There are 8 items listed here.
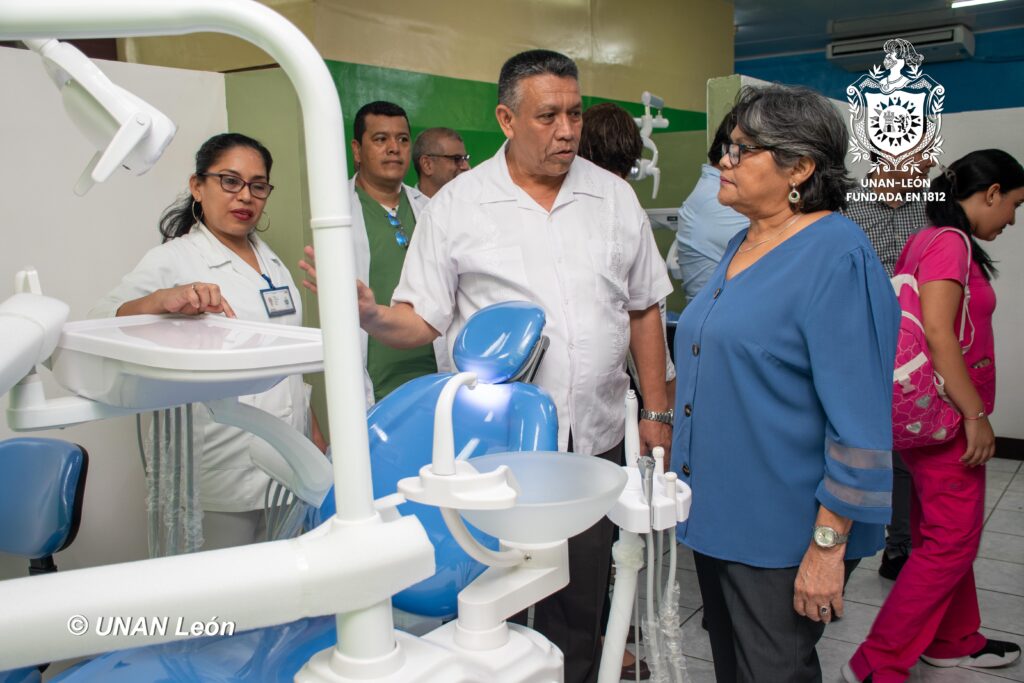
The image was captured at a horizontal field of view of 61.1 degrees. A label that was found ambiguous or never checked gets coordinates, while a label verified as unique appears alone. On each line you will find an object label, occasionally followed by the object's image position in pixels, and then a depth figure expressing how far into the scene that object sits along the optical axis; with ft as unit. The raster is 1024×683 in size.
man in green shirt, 8.50
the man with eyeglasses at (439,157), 10.45
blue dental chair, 3.13
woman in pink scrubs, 7.39
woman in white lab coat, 6.76
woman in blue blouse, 4.44
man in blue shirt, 9.82
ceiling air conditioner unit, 28.66
